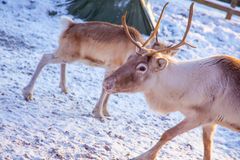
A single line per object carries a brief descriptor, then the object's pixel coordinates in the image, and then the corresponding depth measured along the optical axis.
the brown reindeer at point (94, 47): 12.38
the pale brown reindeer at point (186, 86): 9.28
